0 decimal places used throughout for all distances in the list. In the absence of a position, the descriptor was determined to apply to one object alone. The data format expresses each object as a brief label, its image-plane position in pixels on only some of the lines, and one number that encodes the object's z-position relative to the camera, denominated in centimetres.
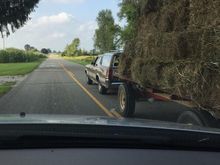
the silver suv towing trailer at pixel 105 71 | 720
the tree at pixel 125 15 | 1909
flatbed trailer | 311
